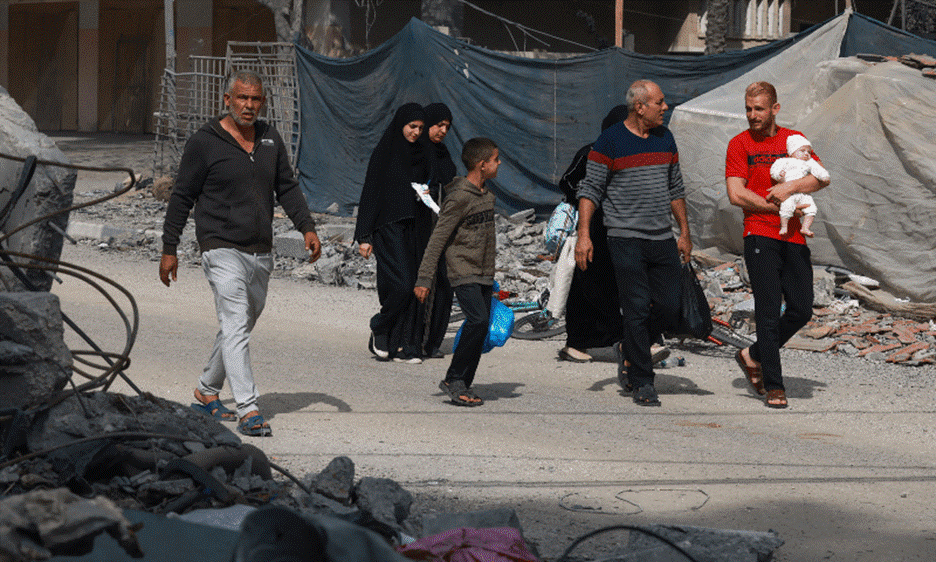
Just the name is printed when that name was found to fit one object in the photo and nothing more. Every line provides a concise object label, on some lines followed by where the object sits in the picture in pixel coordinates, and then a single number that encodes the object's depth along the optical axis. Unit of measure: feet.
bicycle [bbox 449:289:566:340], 59.82
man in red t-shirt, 43.91
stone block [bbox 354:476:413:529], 25.40
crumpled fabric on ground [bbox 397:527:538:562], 22.47
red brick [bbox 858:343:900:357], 57.26
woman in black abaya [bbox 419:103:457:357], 53.72
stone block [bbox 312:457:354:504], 27.70
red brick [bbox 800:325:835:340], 60.03
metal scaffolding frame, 111.45
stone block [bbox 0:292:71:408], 27.22
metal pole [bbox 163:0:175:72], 121.60
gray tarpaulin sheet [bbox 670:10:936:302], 65.00
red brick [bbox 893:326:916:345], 58.59
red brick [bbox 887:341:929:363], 55.36
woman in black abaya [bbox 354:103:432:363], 53.78
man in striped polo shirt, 44.50
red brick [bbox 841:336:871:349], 58.50
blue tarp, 89.40
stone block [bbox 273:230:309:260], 83.30
